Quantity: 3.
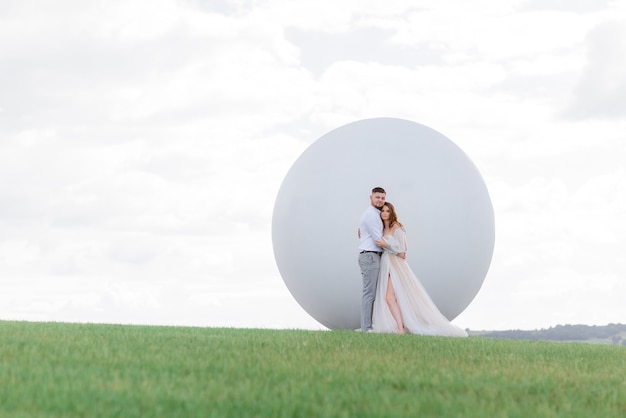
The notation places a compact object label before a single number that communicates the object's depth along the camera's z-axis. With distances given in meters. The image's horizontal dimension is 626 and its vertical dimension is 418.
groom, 15.23
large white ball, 16.55
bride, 15.42
